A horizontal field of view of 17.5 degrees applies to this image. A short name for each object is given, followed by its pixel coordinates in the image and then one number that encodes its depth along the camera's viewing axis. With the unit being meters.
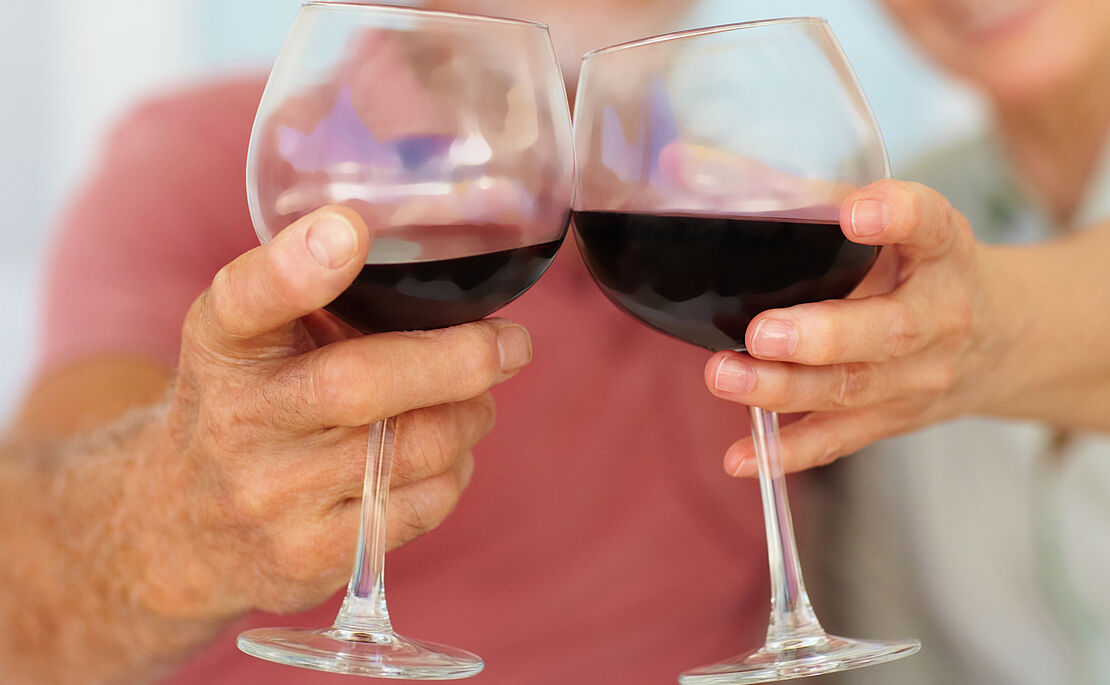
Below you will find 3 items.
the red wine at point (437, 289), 1.11
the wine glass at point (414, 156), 1.09
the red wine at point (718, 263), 1.13
